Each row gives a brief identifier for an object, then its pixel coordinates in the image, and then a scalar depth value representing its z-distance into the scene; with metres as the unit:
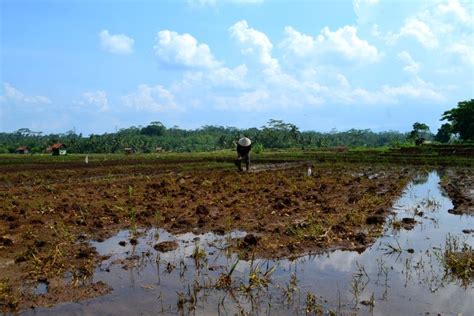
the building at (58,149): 57.60
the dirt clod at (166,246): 7.14
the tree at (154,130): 109.62
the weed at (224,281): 5.43
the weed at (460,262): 5.85
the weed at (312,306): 4.69
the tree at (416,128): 60.72
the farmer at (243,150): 19.94
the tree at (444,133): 58.57
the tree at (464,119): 48.81
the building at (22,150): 70.75
